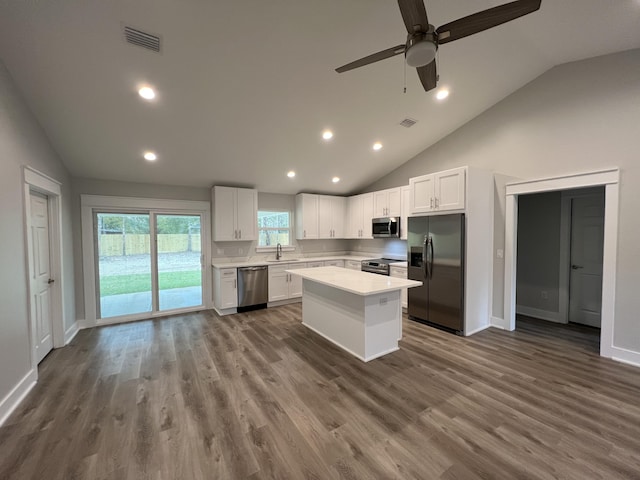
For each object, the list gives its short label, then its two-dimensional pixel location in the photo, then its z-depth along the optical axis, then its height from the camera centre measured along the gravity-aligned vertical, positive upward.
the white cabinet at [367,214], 5.96 +0.41
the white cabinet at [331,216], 6.27 +0.39
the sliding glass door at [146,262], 4.51 -0.53
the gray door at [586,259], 4.00 -0.45
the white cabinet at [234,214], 5.05 +0.38
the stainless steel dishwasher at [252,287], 5.00 -1.06
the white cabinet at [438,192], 3.78 +0.61
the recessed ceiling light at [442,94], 3.59 +1.91
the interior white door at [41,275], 3.03 -0.49
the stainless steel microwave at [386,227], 5.33 +0.09
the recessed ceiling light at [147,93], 2.80 +1.51
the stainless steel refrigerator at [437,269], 3.78 -0.57
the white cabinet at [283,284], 5.35 -1.07
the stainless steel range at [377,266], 5.05 -0.67
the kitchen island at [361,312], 3.05 -1.01
